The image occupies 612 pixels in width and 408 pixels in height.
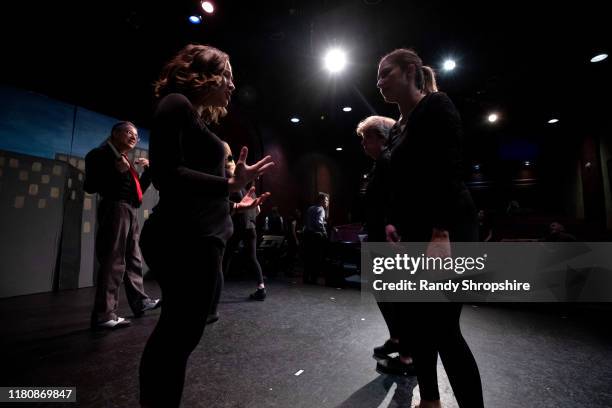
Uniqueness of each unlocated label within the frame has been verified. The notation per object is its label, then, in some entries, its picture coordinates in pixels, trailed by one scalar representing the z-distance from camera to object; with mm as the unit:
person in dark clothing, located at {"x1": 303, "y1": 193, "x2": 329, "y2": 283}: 4738
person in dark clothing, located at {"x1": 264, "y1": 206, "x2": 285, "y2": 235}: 6883
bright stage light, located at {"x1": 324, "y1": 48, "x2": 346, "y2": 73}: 5023
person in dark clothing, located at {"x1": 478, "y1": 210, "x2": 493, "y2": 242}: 6357
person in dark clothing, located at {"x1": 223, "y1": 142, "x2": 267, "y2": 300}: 3354
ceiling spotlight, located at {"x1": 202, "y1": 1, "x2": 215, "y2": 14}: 3697
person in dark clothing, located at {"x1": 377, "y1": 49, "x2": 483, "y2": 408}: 888
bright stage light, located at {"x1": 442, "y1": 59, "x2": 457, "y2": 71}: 5484
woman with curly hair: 750
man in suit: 2215
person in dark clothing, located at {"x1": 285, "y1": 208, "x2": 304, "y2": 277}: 5830
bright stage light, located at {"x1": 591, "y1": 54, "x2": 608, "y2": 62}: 5113
